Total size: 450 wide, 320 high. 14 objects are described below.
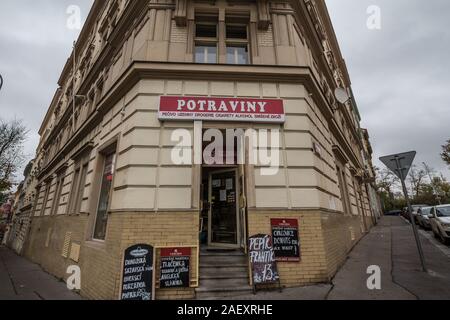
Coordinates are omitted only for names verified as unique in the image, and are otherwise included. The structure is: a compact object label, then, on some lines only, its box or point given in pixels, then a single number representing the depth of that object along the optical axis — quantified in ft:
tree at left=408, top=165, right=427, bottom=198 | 171.32
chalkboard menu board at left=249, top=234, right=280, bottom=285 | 16.70
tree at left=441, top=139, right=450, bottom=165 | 88.03
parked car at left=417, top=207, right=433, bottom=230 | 51.03
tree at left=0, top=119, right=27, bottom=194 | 78.60
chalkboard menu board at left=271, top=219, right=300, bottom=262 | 17.69
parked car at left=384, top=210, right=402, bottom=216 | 165.89
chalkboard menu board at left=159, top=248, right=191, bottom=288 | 16.42
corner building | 17.85
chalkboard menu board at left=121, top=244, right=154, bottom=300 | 15.57
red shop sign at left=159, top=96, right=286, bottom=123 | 20.08
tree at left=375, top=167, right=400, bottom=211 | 184.81
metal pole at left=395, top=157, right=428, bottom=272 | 20.21
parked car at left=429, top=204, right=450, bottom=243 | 33.63
